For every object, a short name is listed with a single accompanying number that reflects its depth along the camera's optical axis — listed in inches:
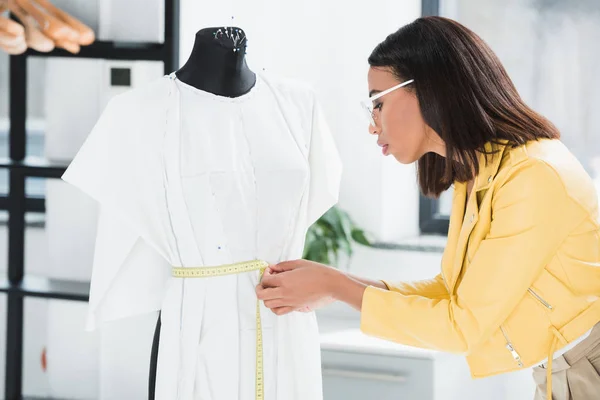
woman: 106.3
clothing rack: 149.9
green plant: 170.7
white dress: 115.5
